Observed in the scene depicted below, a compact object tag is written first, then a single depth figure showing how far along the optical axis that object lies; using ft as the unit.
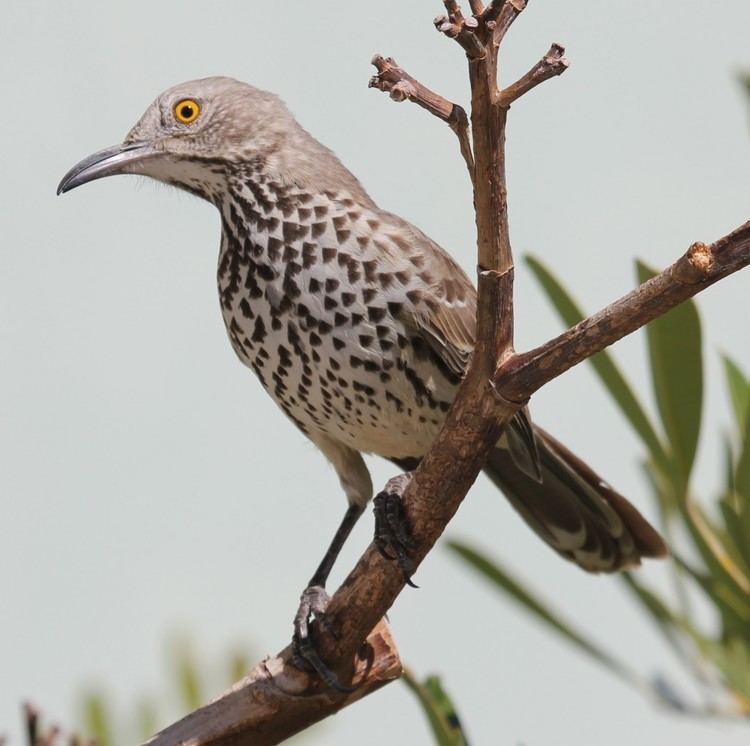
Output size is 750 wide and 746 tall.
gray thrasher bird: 29.22
